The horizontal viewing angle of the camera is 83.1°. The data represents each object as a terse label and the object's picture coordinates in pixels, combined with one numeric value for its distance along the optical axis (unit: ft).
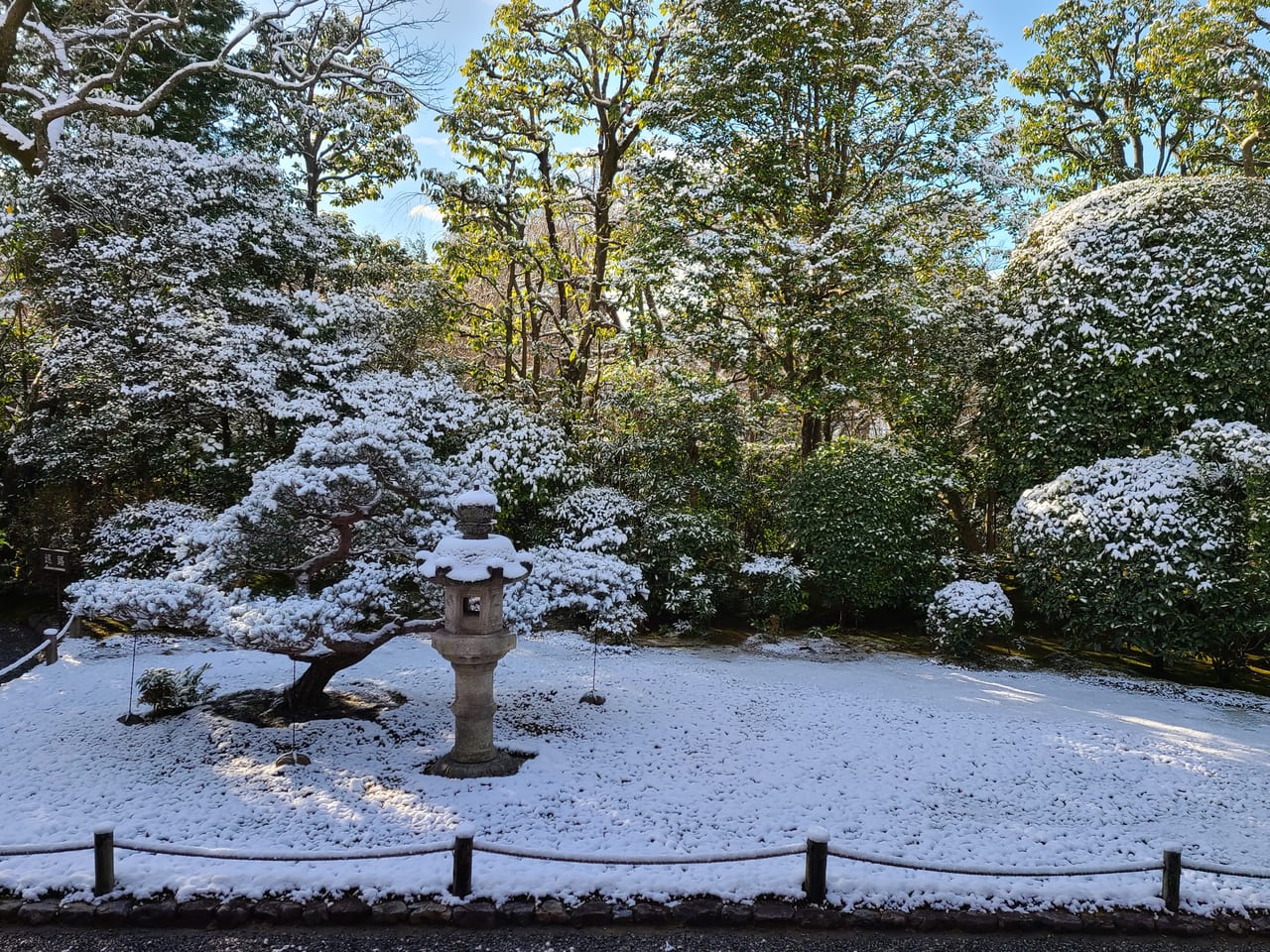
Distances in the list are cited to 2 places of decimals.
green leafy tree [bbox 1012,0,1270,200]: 43.04
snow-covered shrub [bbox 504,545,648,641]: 21.94
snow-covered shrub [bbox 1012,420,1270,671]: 27.71
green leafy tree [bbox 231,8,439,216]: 44.09
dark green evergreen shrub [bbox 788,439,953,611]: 36.37
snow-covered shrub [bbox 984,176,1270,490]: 31.45
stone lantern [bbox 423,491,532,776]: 19.27
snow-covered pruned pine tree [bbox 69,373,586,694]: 19.60
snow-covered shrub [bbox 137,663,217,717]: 23.79
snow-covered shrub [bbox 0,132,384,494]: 34.58
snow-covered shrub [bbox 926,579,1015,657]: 33.19
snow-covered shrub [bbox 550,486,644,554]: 34.78
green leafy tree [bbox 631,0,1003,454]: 38.14
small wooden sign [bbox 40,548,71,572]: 31.50
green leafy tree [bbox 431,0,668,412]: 42.93
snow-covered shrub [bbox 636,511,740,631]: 36.24
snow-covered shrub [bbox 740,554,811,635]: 37.19
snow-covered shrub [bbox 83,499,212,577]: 32.91
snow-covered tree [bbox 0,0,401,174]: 39.09
